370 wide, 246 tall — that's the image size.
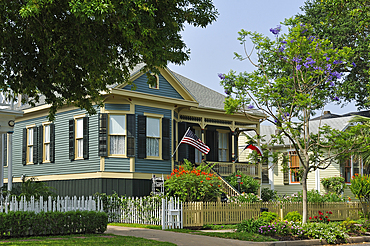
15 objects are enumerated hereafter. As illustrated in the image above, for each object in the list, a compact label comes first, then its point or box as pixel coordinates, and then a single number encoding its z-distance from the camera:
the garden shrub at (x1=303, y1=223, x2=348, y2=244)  14.78
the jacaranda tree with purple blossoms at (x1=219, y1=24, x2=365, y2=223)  16.42
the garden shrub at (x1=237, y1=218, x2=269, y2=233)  15.04
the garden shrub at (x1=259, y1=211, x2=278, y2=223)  15.60
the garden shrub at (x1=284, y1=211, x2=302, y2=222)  17.46
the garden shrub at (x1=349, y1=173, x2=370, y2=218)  19.84
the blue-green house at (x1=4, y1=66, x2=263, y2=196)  20.83
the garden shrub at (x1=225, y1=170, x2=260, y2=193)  24.25
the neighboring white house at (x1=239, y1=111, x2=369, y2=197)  30.81
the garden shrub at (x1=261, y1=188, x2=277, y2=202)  27.30
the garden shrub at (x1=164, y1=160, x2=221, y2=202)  18.58
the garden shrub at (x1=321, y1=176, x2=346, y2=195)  29.86
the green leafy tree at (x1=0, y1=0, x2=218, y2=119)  8.40
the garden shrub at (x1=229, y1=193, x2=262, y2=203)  20.81
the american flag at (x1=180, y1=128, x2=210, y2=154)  21.70
